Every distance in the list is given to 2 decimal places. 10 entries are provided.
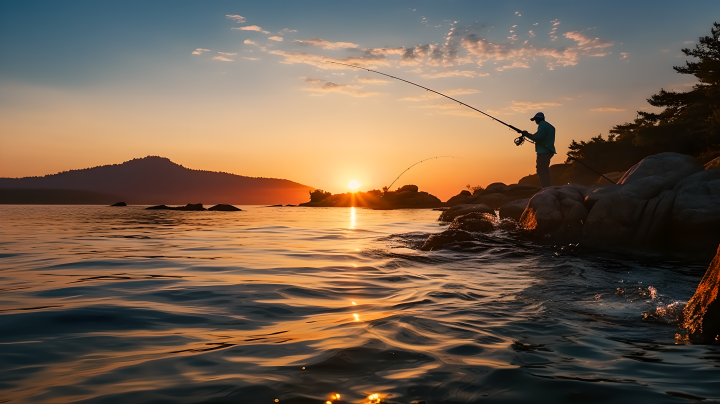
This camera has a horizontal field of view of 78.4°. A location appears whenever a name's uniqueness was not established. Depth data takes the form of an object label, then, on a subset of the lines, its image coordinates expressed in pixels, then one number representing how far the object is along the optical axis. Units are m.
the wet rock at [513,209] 16.64
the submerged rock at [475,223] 13.34
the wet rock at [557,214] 11.19
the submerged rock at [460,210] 19.18
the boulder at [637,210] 9.85
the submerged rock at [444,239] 10.22
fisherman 14.69
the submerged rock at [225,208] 43.19
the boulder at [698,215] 8.88
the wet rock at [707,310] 3.35
